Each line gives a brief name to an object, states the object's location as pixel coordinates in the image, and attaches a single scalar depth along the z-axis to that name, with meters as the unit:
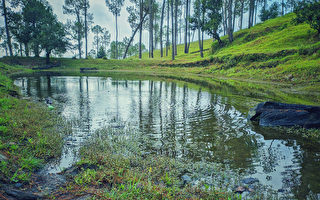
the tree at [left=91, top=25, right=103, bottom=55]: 85.88
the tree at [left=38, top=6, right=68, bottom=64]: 46.31
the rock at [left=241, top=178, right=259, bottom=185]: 4.09
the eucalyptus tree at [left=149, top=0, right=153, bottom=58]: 48.88
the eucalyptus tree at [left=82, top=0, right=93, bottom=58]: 57.19
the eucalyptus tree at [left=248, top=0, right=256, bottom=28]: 48.85
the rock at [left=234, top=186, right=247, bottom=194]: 3.77
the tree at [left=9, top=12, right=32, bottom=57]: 48.34
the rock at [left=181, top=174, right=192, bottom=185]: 4.12
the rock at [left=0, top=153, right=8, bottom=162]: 3.97
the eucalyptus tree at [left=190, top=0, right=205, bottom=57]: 42.34
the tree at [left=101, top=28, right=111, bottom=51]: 102.62
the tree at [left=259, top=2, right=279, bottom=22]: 60.42
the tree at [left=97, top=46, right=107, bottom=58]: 59.86
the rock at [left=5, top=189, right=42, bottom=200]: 3.06
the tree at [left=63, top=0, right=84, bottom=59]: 57.63
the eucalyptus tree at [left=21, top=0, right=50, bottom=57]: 48.75
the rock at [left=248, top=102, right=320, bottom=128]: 7.60
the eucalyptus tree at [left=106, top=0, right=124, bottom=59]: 60.47
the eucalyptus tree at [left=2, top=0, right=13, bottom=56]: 45.42
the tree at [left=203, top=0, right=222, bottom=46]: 41.09
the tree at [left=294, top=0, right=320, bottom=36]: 23.88
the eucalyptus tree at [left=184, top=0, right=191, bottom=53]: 46.15
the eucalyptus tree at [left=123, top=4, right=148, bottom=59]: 53.58
